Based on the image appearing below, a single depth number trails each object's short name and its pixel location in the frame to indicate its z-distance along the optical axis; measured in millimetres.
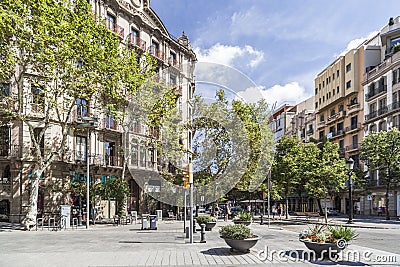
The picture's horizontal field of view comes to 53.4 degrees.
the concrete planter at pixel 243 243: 12430
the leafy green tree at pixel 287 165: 34625
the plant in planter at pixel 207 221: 21141
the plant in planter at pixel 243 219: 17812
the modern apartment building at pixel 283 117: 87688
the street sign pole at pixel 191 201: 15278
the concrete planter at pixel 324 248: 11230
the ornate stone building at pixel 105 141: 28906
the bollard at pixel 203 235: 15820
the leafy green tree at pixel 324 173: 30750
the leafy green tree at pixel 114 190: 29125
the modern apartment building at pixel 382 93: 45938
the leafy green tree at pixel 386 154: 38062
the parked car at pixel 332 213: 50756
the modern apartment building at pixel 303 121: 71938
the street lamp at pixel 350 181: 28016
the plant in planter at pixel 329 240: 11242
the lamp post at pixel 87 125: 25091
